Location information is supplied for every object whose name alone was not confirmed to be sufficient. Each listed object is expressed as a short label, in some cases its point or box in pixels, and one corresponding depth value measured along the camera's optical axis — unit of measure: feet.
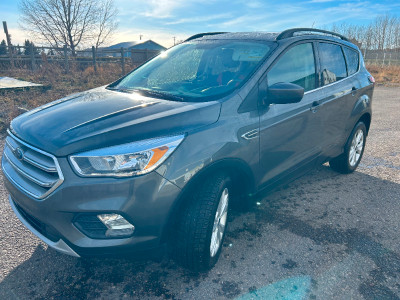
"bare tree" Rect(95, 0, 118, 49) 95.11
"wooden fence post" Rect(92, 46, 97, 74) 52.66
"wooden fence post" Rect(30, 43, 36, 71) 50.76
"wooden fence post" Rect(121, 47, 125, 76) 52.60
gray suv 5.77
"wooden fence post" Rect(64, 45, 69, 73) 51.57
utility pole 49.93
